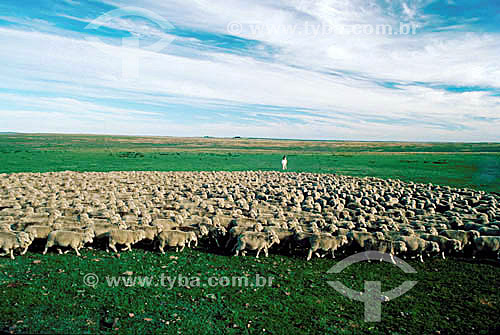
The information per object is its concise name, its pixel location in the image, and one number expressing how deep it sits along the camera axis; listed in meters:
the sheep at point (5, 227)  10.99
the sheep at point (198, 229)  12.70
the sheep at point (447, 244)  11.98
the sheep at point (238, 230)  12.36
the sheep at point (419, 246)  11.51
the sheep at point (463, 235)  12.54
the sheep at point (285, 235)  12.14
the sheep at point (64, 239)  10.62
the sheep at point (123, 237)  11.25
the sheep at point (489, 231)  13.22
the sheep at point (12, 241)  10.16
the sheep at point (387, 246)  11.42
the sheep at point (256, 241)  11.45
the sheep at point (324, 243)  11.48
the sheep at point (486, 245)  11.91
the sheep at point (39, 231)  10.95
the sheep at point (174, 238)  11.47
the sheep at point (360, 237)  11.81
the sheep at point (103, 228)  11.56
